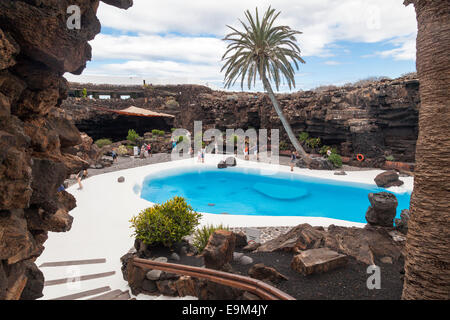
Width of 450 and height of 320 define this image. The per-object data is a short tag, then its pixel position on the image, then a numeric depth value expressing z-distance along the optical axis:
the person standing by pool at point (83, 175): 14.38
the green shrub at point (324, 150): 21.08
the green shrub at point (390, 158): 17.94
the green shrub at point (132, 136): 25.20
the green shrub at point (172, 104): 33.41
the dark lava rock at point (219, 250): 5.00
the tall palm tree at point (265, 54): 18.48
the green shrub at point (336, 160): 18.62
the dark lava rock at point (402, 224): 6.99
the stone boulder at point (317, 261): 4.80
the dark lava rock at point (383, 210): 7.13
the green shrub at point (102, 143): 23.12
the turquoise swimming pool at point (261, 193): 12.80
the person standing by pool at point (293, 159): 19.71
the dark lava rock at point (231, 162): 20.08
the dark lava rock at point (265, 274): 4.72
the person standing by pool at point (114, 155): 19.57
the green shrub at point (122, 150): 22.27
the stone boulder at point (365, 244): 5.63
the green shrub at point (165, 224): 6.32
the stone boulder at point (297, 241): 6.12
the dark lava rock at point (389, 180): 14.37
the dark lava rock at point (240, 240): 6.81
